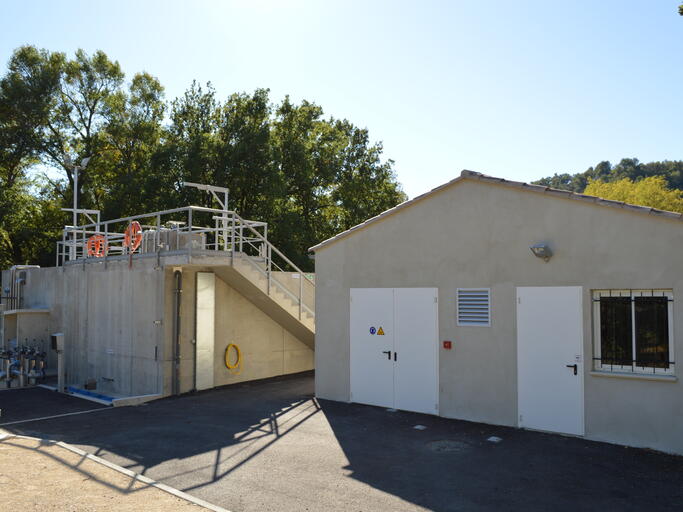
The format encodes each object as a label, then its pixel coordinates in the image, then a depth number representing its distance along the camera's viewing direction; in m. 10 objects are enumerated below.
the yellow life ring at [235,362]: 14.41
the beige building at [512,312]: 8.38
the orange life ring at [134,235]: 14.26
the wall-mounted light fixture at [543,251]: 9.30
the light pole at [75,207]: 16.92
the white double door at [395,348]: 10.78
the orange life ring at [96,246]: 15.72
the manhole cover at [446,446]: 8.51
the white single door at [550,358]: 9.01
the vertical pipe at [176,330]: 13.24
